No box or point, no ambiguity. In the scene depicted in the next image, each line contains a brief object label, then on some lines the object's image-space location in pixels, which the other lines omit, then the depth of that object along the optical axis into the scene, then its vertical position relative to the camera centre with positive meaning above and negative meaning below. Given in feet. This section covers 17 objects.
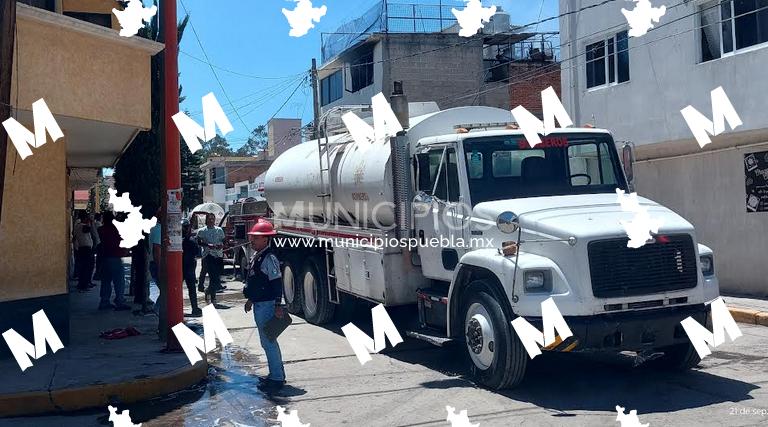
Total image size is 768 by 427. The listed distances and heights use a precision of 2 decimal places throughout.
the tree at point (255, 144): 240.73 +28.50
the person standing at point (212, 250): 47.93 -1.67
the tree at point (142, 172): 56.90 +4.01
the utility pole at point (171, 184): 29.71 +1.60
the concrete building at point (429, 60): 96.12 +20.73
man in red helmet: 25.95 -2.56
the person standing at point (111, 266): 42.14 -2.22
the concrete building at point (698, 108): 42.63 +6.21
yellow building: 27.20 +4.16
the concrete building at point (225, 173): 196.13 +13.67
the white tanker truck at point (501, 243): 22.47 -0.98
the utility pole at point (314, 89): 88.63 +15.48
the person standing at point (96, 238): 57.35 -0.86
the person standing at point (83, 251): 51.88 -1.64
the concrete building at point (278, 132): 168.66 +20.62
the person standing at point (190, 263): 42.96 -2.20
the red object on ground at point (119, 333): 33.47 -4.78
